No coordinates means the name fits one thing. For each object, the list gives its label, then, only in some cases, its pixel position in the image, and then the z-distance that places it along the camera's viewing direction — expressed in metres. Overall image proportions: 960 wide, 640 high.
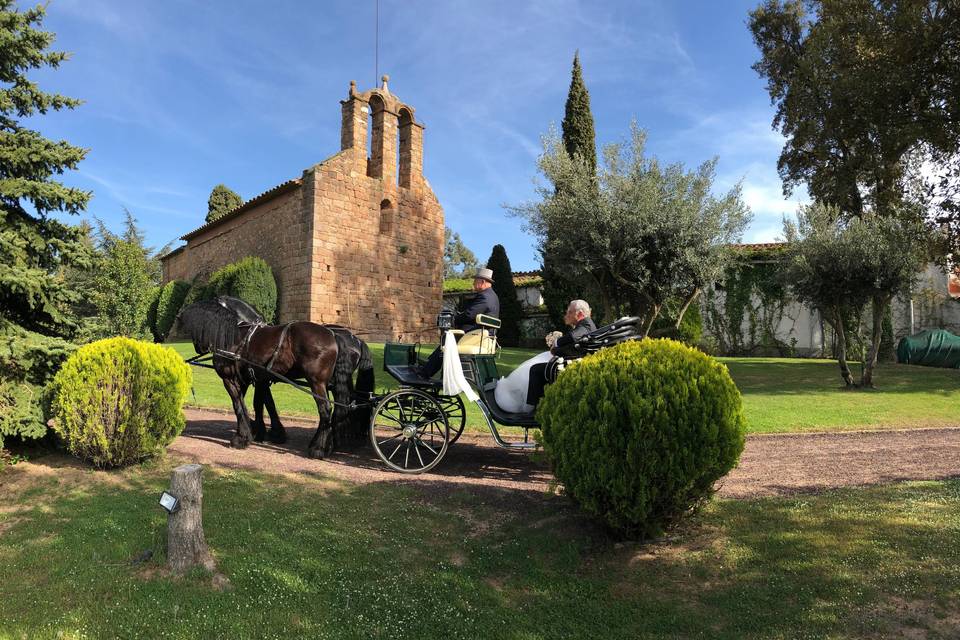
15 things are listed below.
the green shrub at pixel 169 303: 26.62
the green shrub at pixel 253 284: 19.42
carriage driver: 6.20
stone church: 19.22
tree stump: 3.65
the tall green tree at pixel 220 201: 38.00
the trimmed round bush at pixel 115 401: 5.64
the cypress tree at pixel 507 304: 26.55
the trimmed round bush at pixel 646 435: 3.65
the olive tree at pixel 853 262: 13.63
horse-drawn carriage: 5.86
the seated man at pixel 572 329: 5.53
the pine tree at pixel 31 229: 6.21
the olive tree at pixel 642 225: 13.51
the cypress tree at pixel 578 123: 20.91
